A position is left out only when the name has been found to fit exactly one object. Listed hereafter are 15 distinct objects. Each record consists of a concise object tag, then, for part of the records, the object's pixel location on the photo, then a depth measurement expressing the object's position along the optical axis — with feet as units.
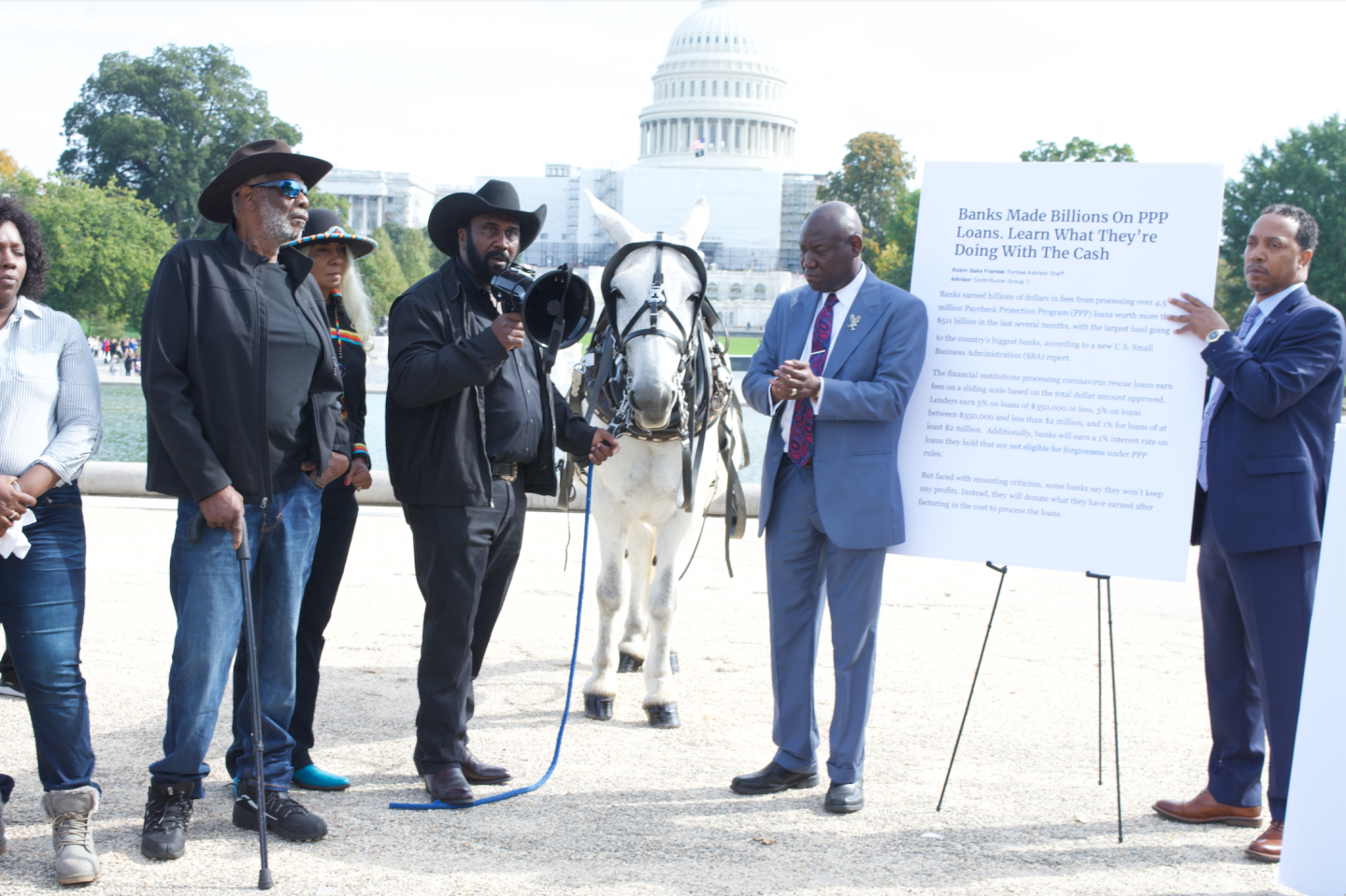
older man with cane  12.54
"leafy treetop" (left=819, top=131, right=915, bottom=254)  221.87
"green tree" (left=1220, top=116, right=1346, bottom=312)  155.53
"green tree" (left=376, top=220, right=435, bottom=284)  284.92
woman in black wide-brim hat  15.31
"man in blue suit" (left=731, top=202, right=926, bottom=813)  14.73
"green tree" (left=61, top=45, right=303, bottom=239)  212.64
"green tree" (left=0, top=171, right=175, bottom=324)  150.00
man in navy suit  13.88
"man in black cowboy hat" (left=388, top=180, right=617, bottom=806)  14.12
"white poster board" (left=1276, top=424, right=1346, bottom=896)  11.87
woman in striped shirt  12.19
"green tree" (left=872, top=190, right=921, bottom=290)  190.80
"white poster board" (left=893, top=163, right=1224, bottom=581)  14.05
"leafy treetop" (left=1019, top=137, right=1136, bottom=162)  156.04
